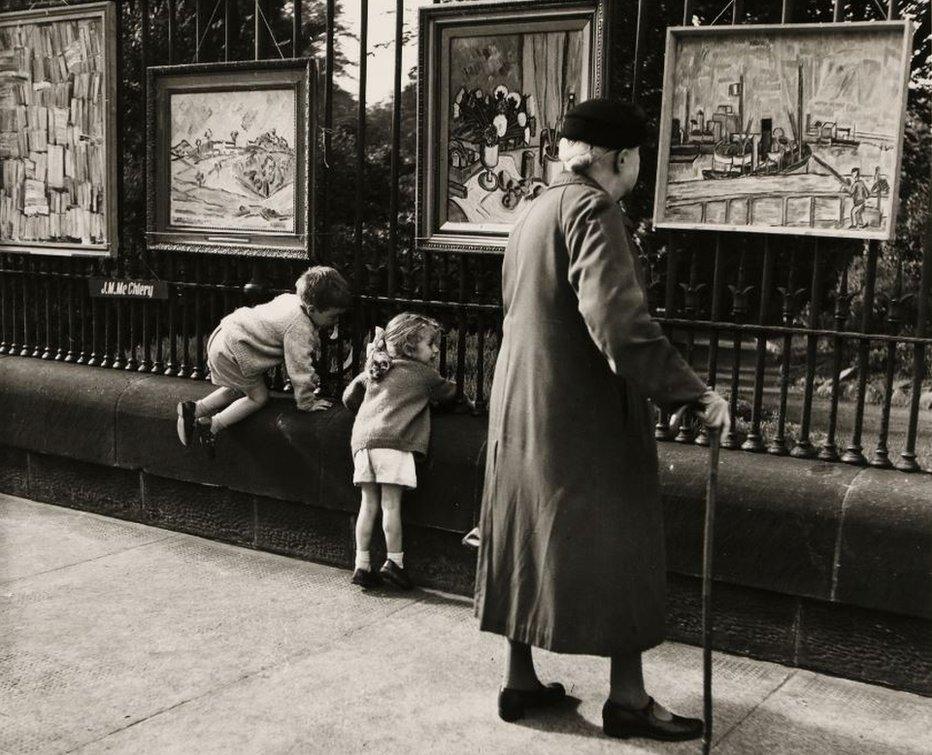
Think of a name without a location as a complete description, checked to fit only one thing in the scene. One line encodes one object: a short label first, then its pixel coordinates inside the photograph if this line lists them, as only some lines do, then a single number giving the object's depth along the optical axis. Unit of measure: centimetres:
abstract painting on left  671
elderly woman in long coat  377
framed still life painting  504
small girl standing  528
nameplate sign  658
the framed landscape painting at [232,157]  596
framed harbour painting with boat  430
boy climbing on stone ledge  567
